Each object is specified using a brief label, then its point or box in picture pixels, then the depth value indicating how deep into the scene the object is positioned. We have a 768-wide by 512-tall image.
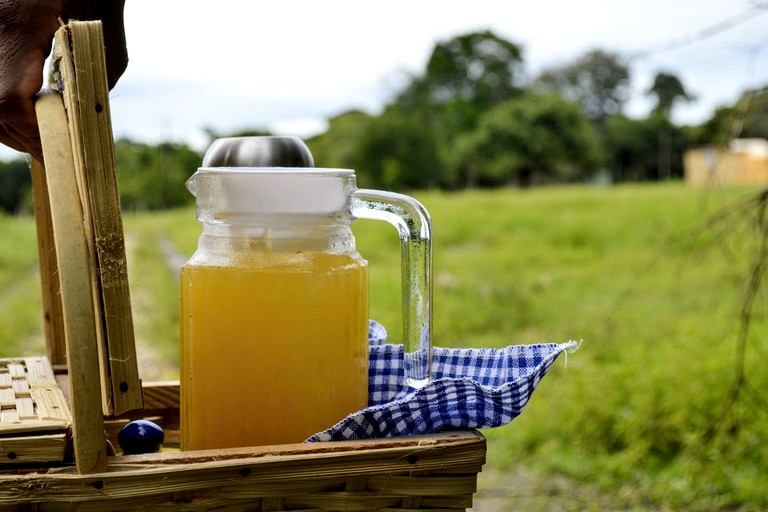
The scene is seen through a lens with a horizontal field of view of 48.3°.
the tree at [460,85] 28.00
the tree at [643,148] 18.08
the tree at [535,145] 25.94
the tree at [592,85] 24.42
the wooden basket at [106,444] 0.65
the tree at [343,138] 22.47
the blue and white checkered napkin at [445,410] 0.77
